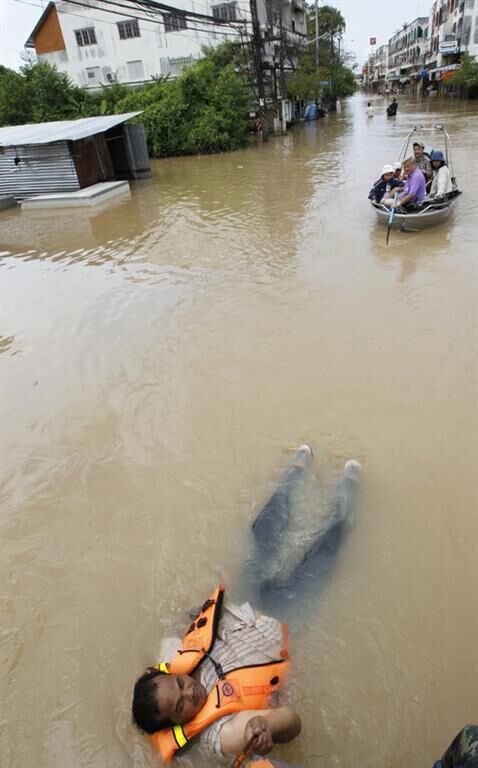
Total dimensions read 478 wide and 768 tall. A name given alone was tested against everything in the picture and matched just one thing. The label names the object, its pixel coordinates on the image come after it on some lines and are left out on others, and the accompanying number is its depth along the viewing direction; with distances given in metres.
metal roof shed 14.40
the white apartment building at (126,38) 27.05
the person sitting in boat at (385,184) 9.81
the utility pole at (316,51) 37.71
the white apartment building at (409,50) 73.56
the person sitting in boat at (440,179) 9.22
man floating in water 2.14
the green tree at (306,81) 31.50
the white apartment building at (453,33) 43.53
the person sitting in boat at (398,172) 9.88
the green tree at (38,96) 23.61
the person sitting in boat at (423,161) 9.60
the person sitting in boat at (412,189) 8.93
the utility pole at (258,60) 25.34
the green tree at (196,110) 22.39
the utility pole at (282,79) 28.29
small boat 8.88
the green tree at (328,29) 45.22
